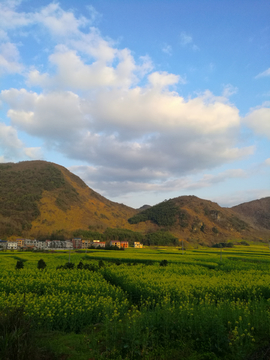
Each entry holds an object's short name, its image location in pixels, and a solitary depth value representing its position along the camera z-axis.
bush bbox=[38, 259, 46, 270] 27.25
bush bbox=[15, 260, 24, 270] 26.41
